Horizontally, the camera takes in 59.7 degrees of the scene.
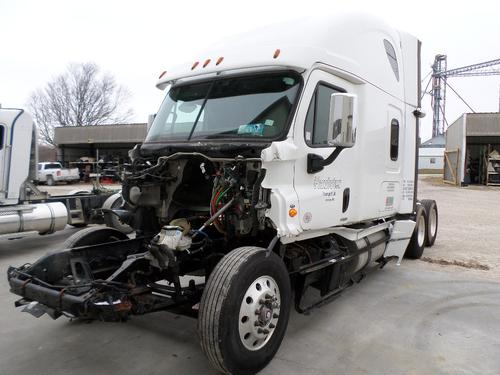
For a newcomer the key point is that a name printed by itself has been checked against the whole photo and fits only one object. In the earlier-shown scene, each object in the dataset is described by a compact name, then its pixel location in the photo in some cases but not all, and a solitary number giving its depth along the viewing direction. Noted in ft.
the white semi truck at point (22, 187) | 27.02
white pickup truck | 106.22
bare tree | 160.45
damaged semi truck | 11.20
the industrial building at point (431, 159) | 169.58
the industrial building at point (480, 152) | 97.86
